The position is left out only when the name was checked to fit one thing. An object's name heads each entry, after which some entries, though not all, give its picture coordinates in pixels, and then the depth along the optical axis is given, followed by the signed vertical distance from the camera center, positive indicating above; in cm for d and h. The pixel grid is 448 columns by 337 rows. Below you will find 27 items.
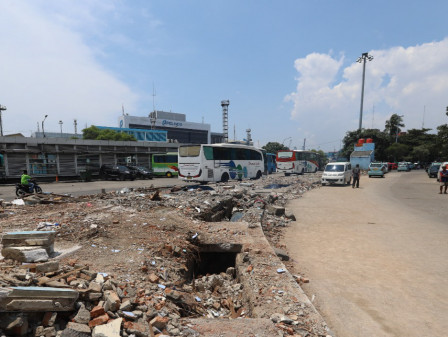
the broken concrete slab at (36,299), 239 -151
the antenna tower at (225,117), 6363 +971
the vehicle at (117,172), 2433 -207
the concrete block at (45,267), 331 -159
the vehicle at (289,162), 2816 -103
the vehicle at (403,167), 3740 -196
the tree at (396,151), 4509 +57
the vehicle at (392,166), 4071 -206
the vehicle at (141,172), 2543 -218
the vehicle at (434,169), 2458 -151
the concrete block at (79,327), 242 -177
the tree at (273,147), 6856 +176
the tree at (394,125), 5284 +633
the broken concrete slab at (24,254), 375 -161
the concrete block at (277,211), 963 -229
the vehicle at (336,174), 1911 -160
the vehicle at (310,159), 2965 -82
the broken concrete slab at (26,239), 419 -154
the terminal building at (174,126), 7238 +840
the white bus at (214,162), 1662 -71
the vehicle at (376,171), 2672 -191
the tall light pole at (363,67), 4625 +1671
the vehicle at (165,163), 2814 -129
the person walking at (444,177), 1438 -132
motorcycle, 1215 -196
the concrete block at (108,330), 238 -178
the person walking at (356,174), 1768 -148
